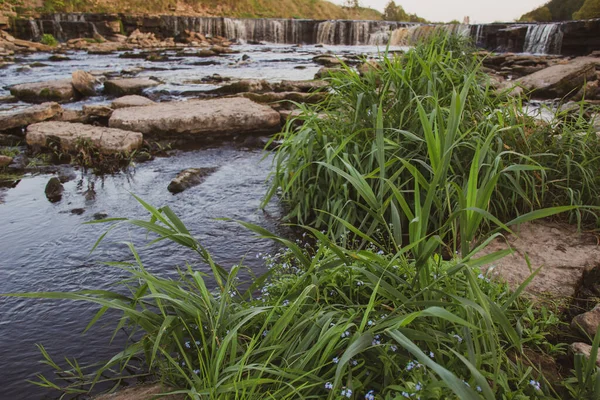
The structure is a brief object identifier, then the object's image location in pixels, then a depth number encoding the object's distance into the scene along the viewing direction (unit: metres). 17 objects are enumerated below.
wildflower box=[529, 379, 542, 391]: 1.27
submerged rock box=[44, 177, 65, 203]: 3.84
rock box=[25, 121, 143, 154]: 4.79
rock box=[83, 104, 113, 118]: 6.03
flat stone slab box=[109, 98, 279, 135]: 5.44
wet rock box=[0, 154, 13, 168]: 4.57
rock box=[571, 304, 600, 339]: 1.67
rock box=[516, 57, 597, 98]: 7.64
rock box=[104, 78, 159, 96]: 8.41
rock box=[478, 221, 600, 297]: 2.07
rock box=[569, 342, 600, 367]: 1.52
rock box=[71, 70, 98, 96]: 8.23
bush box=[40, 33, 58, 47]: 20.61
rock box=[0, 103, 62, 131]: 5.63
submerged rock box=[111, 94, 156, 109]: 6.57
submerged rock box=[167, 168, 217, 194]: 3.99
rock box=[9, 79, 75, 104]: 7.83
